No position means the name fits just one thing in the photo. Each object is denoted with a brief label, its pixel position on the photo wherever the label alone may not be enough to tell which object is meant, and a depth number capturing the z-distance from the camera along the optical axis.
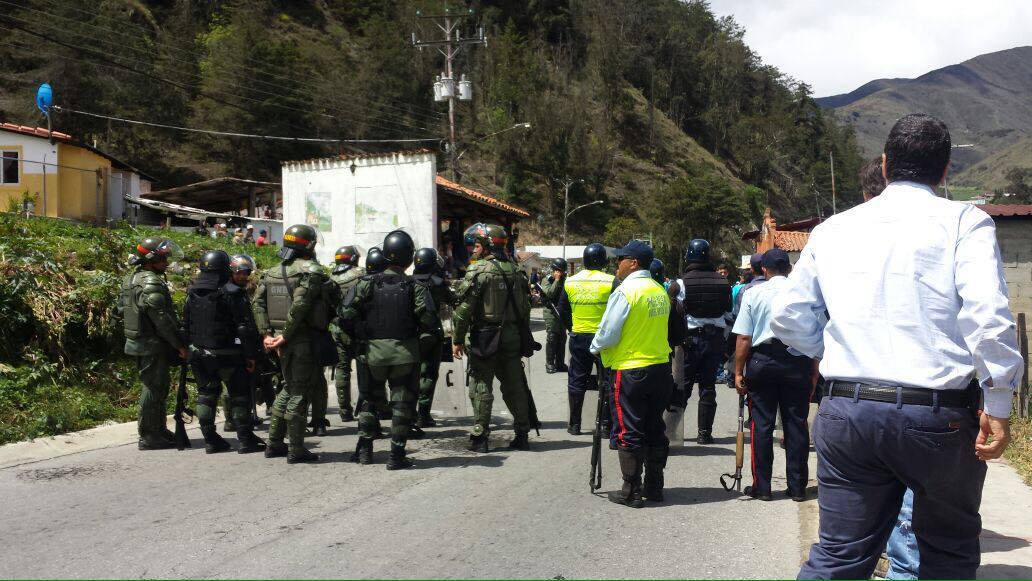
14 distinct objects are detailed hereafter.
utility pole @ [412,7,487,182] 33.41
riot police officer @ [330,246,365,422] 9.44
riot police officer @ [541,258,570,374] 12.71
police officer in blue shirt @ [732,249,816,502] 6.13
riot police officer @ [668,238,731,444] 8.40
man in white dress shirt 2.87
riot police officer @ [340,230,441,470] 7.14
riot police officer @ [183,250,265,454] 7.71
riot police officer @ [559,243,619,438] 8.48
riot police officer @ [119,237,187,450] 7.80
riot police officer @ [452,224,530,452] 7.80
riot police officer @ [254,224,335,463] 7.32
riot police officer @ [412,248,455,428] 8.69
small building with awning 23.95
